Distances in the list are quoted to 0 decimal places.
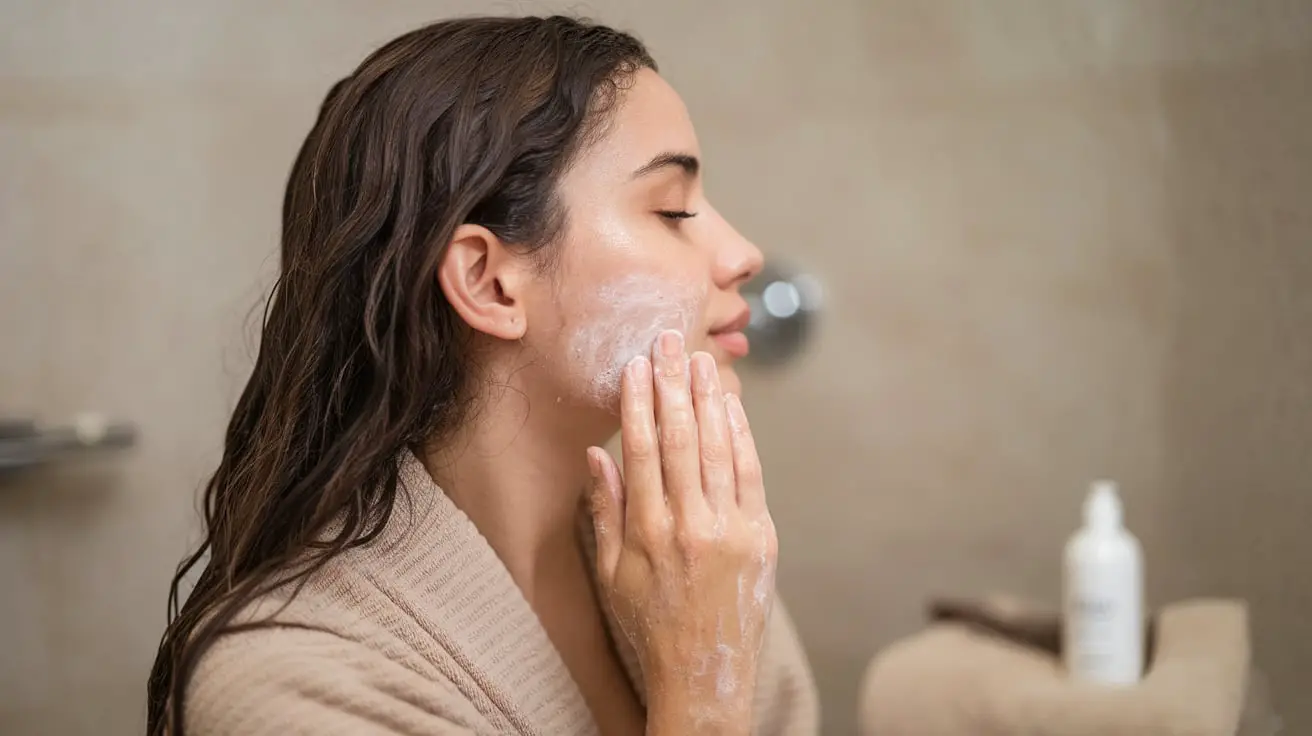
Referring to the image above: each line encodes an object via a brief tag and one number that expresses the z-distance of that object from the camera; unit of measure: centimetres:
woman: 89
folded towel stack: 103
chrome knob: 152
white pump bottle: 113
